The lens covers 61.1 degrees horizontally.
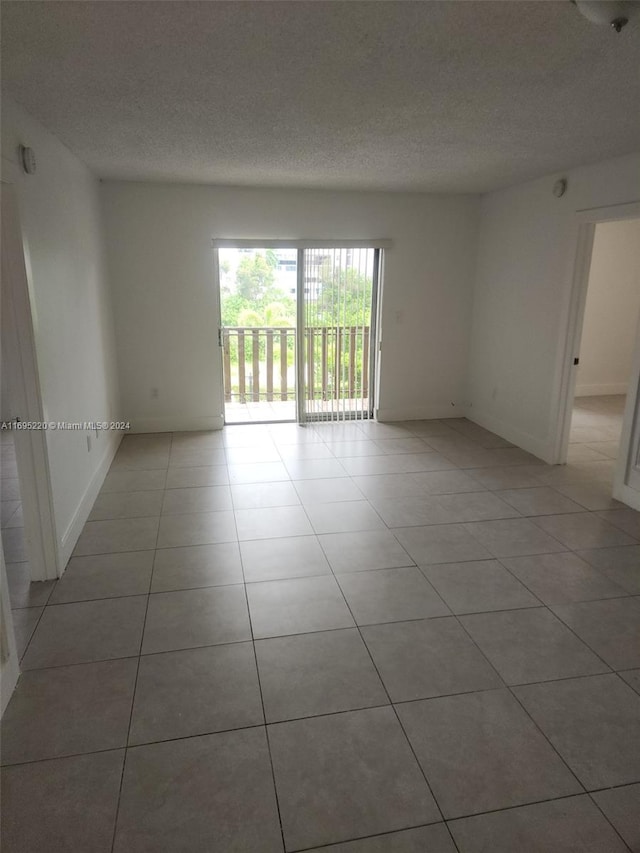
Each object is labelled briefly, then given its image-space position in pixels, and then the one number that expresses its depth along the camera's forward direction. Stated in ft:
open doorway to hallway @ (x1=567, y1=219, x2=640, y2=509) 21.71
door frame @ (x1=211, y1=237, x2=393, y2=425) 17.16
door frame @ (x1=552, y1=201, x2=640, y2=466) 13.03
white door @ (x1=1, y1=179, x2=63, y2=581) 7.89
